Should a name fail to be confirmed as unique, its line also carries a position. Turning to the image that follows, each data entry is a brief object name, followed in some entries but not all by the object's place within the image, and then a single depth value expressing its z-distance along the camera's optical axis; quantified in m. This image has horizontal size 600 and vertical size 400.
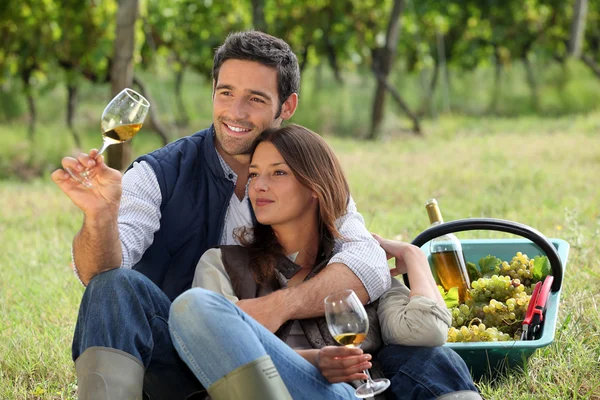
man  4.67
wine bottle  6.64
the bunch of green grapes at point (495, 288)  6.33
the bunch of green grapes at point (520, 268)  6.68
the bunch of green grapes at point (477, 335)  5.80
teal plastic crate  5.31
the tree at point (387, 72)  23.13
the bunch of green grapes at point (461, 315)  6.20
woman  4.38
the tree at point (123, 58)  15.24
